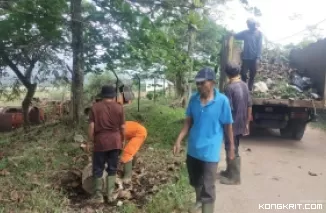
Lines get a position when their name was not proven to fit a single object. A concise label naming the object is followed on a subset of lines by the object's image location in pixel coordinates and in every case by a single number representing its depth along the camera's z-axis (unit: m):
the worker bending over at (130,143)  5.03
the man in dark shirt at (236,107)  5.08
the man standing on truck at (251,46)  8.00
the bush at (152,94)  12.72
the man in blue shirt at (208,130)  3.63
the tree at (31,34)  5.41
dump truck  7.83
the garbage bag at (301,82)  8.53
